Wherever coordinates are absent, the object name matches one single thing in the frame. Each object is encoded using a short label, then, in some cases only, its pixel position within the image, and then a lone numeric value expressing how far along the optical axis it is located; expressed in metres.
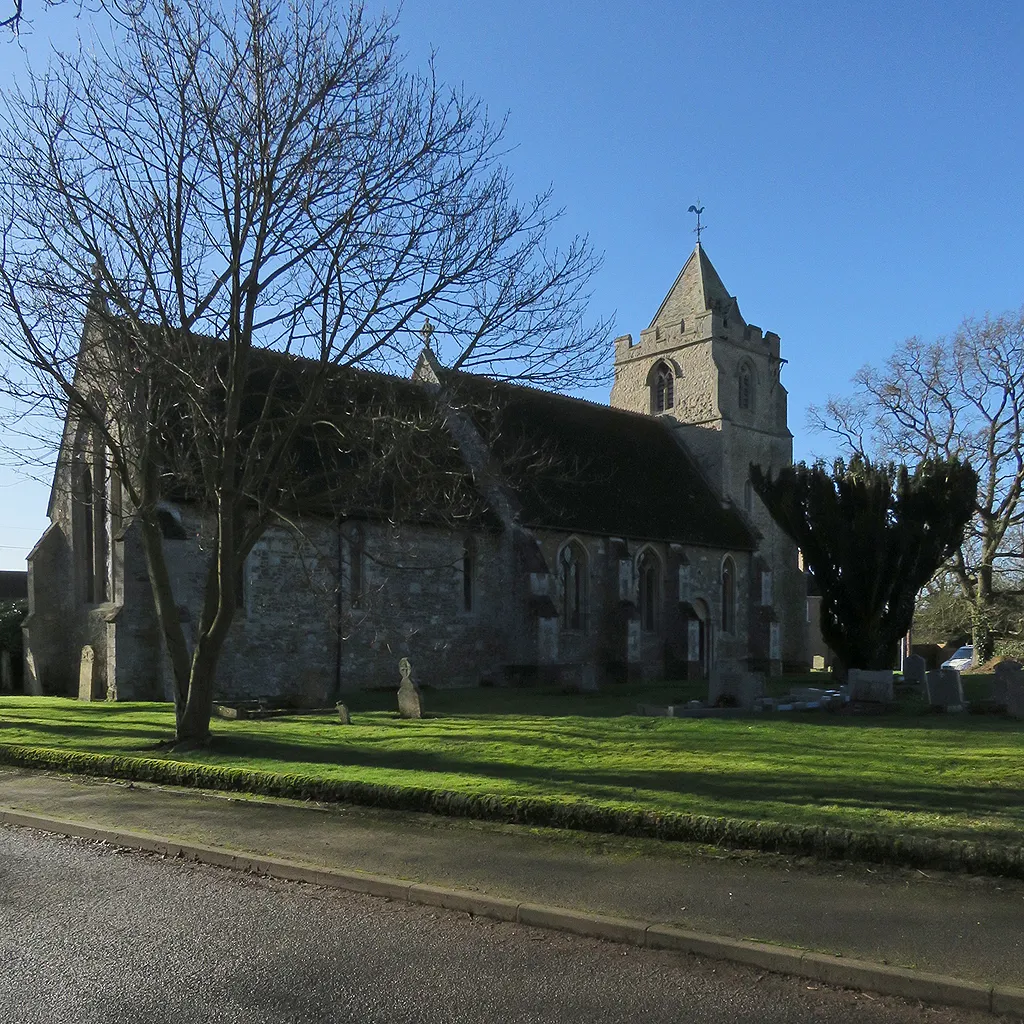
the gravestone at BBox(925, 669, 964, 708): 17.31
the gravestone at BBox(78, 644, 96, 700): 21.48
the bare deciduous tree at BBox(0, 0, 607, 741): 13.27
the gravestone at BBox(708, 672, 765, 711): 18.28
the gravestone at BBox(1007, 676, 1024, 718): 16.42
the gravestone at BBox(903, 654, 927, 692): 22.25
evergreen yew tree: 21.98
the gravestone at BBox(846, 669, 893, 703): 17.70
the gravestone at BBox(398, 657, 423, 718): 17.69
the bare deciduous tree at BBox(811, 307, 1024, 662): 33.50
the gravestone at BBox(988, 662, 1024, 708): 16.66
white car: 34.81
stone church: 22.59
